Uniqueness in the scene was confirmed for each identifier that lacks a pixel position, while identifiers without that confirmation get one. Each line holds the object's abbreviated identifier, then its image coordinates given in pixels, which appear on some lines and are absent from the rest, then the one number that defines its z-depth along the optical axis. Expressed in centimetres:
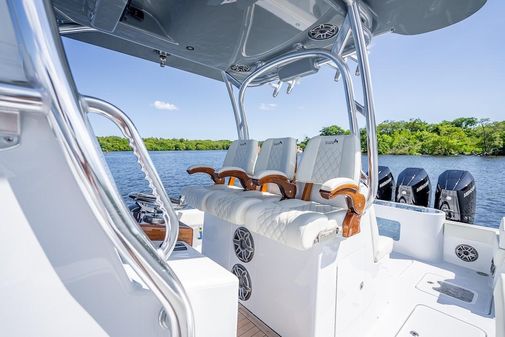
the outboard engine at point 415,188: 338
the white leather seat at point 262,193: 167
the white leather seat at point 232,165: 219
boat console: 41
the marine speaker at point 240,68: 300
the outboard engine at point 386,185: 367
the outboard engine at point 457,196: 288
